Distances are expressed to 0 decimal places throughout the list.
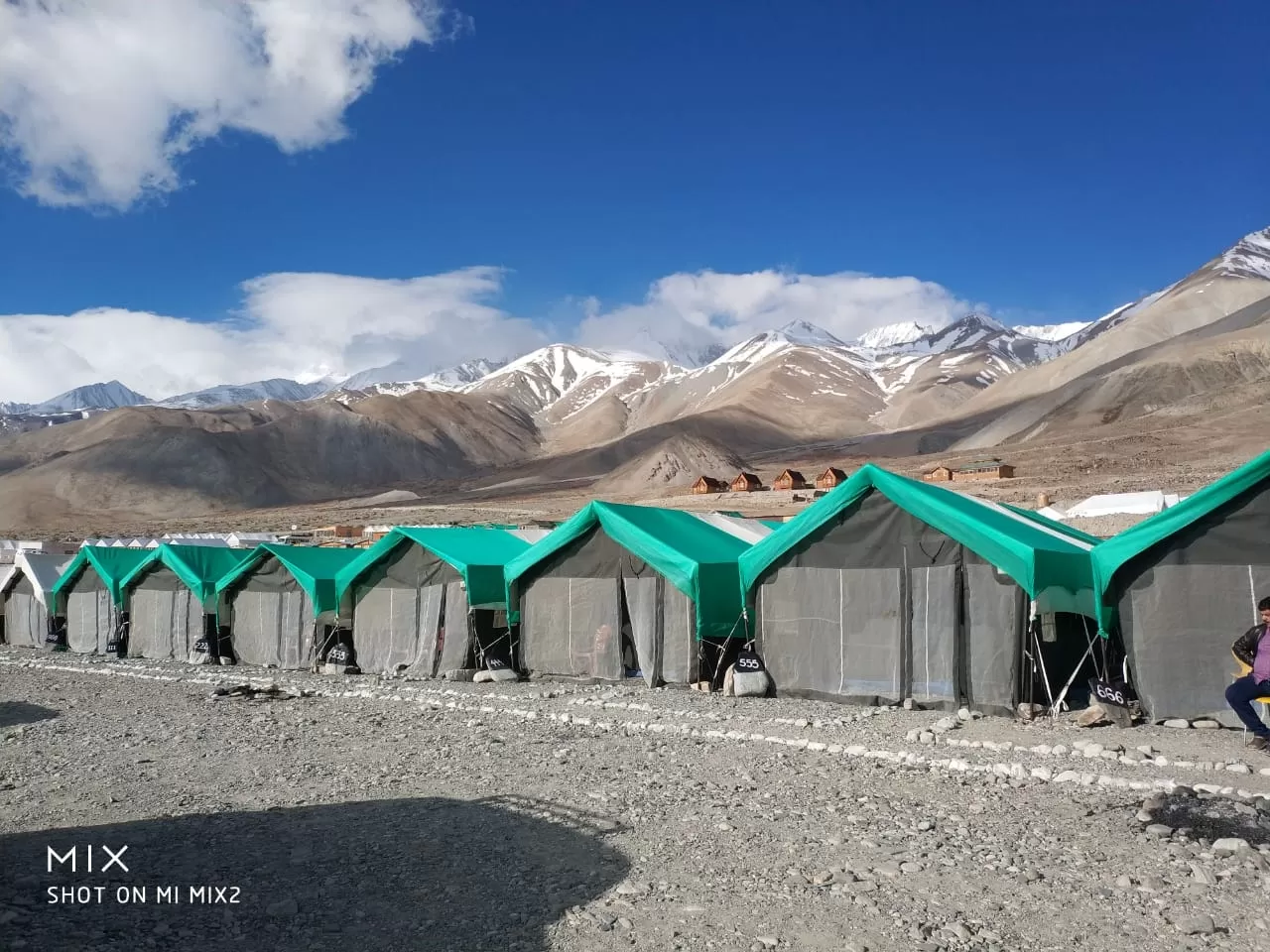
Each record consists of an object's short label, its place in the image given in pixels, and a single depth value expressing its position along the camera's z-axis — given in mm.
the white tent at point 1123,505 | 37031
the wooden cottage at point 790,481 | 81125
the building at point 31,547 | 47847
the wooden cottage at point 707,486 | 83312
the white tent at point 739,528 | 18016
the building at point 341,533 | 58406
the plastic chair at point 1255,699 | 9088
